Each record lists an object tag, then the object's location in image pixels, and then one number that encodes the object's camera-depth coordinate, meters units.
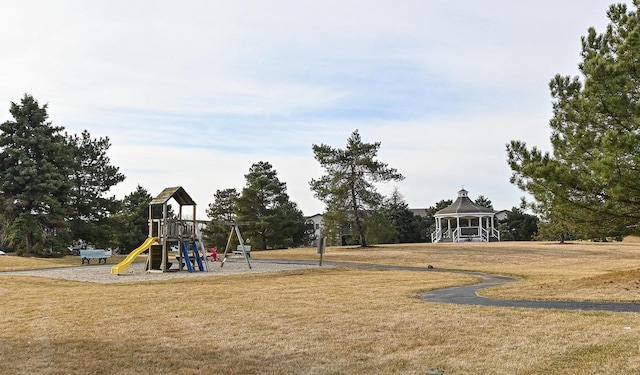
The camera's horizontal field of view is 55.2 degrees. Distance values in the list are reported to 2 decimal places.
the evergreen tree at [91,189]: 43.38
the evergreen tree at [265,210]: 53.28
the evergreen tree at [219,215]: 60.69
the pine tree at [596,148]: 14.11
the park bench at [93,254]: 34.06
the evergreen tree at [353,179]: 46.69
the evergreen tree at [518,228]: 65.81
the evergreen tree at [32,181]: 38.59
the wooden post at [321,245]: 26.12
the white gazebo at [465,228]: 57.72
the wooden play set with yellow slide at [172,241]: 26.88
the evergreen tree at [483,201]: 81.31
